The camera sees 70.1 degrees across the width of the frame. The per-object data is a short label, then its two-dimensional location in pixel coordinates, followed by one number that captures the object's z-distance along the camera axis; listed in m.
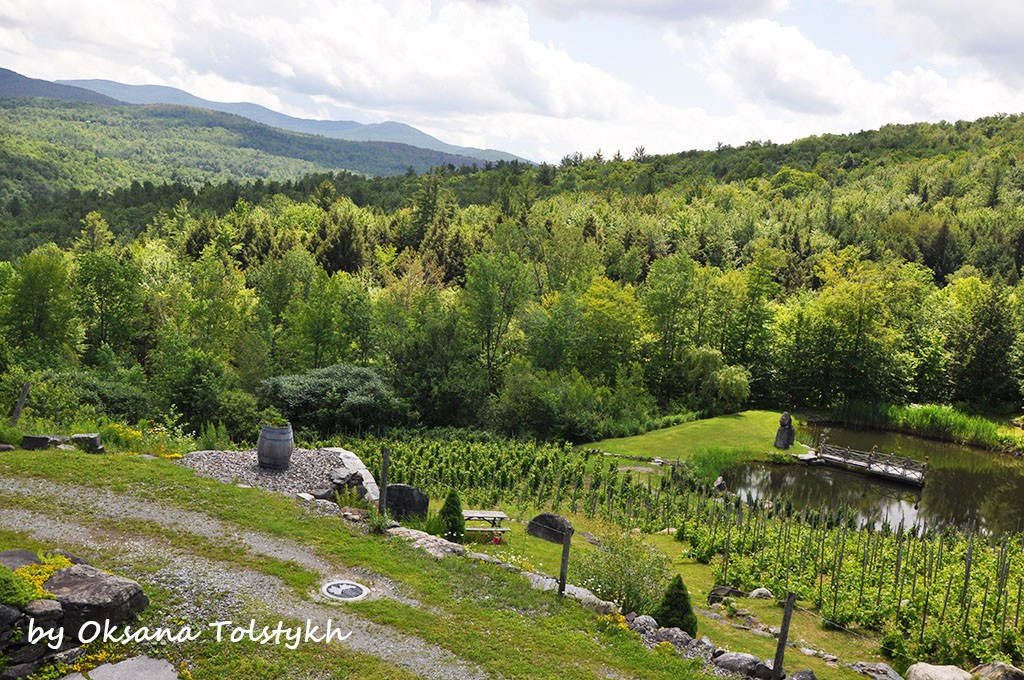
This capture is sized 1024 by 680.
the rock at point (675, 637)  13.18
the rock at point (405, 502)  18.47
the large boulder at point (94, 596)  10.88
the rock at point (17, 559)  11.65
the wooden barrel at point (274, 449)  20.50
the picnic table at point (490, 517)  19.56
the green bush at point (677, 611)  13.91
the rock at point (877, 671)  13.79
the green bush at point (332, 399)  32.25
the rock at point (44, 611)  10.50
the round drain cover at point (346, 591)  13.12
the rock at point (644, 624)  13.62
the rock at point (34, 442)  19.20
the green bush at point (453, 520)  17.80
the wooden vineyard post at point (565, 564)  13.86
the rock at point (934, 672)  13.53
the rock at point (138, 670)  10.41
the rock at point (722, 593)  17.52
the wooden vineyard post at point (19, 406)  21.86
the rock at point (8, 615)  10.16
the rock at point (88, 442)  19.67
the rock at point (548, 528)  20.34
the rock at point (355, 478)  20.27
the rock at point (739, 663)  12.49
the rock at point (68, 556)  12.54
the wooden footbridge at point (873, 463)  33.03
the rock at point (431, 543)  15.67
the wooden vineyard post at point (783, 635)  11.95
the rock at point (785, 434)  36.53
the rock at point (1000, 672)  13.58
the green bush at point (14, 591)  10.33
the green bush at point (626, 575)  14.77
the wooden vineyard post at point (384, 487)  17.08
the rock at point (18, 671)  10.02
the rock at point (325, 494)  19.12
